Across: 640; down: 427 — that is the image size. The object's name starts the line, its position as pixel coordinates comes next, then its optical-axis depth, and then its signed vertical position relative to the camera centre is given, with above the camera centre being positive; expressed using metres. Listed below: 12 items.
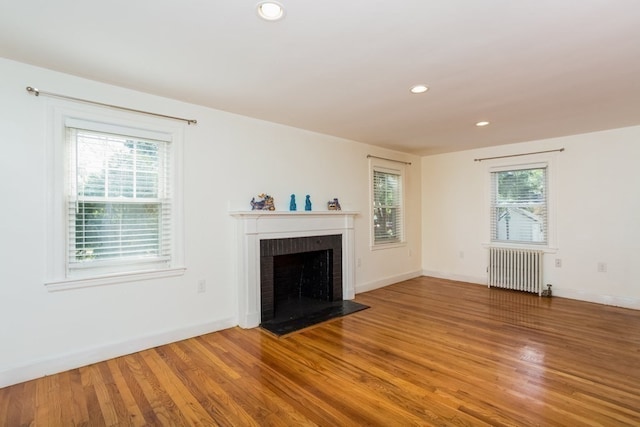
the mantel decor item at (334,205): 4.53 +0.13
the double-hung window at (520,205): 4.94 +0.13
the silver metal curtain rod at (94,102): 2.43 +0.96
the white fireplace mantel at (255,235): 3.49 -0.24
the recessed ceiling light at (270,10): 1.70 +1.12
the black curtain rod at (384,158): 5.15 +0.93
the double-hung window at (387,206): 5.36 +0.14
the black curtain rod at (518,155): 4.69 +0.92
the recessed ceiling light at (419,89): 2.79 +1.11
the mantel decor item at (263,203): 3.67 +0.14
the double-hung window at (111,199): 2.58 +0.15
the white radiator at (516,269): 4.82 -0.88
